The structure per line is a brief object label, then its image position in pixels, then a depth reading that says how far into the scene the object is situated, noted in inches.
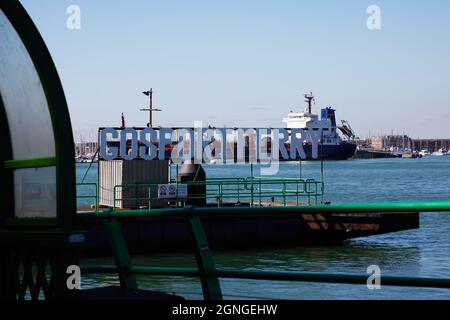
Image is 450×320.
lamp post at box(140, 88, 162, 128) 1379.7
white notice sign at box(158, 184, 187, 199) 1122.7
